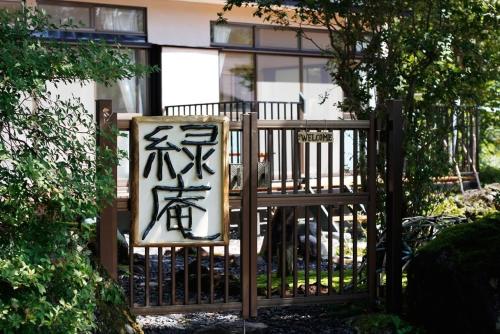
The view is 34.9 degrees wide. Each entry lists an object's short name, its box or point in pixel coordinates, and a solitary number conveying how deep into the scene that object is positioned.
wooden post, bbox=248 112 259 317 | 6.60
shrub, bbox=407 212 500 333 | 5.97
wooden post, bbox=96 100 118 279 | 6.26
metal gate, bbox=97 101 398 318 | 6.42
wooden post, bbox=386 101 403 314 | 6.89
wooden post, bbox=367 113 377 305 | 6.95
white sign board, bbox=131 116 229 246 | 6.21
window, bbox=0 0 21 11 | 11.86
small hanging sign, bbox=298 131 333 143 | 6.74
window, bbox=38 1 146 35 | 12.67
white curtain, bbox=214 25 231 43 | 14.41
